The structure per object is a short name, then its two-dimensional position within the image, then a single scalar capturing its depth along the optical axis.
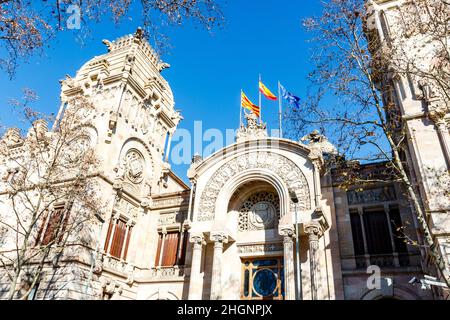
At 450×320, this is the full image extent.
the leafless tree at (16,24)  7.20
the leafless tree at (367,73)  10.05
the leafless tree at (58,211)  16.88
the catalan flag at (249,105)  24.33
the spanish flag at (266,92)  25.23
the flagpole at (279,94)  24.33
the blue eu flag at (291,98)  23.62
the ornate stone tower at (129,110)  22.94
